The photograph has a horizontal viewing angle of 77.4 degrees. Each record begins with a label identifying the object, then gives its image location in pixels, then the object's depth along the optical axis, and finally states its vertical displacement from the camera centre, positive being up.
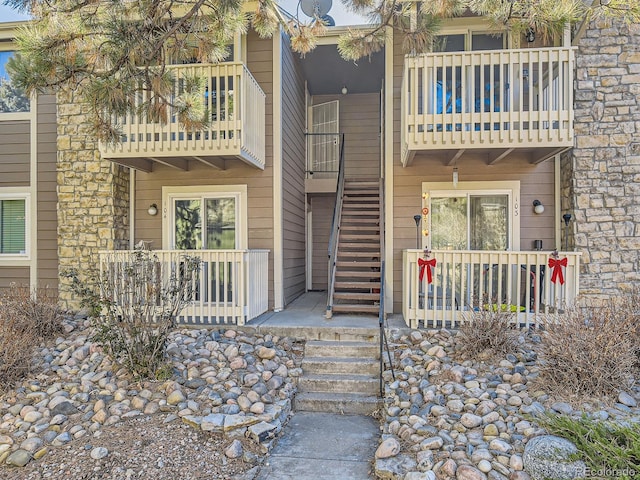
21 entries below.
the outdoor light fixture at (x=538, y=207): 6.52 +0.57
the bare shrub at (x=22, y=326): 4.24 -1.05
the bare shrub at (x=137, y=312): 4.37 -0.79
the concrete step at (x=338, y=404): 4.43 -1.80
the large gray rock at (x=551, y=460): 2.79 -1.57
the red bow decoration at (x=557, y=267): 5.26 -0.33
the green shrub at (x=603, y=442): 2.69 -1.46
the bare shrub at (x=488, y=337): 4.43 -1.07
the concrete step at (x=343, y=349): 5.08 -1.38
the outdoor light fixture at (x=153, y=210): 7.21 +0.59
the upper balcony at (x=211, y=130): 5.95 +1.70
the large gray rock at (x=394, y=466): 3.12 -1.79
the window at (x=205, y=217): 7.08 +0.47
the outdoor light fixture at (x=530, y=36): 6.24 +3.28
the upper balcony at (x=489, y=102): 5.52 +1.99
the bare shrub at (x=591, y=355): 3.51 -1.02
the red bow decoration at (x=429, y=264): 5.48 -0.30
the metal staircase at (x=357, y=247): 6.51 -0.09
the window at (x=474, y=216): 6.66 +0.44
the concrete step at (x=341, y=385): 4.62 -1.66
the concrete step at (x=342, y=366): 4.84 -1.51
